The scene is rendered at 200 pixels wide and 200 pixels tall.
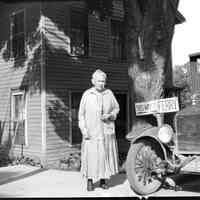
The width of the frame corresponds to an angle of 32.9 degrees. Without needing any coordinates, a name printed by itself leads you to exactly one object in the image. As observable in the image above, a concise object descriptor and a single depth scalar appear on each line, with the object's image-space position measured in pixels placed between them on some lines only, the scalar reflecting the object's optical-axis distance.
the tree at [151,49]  6.74
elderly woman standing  5.14
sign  4.94
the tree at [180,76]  16.67
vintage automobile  4.61
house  10.38
